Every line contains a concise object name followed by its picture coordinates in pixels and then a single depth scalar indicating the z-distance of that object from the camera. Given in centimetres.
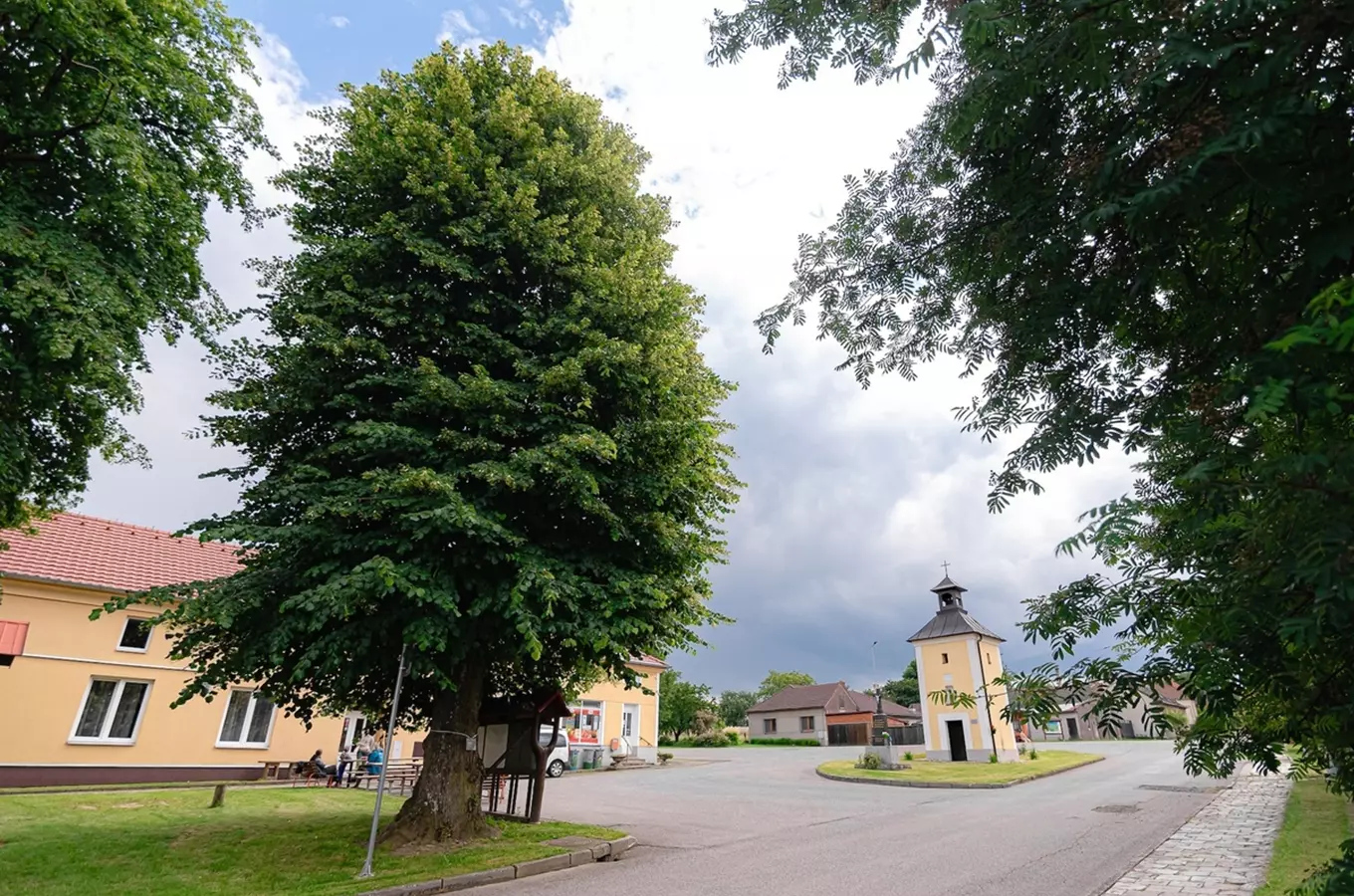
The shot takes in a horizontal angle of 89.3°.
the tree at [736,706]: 8300
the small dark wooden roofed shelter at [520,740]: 1197
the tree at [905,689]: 7844
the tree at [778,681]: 8675
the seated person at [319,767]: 1994
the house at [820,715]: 5538
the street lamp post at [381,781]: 833
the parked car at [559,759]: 2541
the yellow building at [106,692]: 1761
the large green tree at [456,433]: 887
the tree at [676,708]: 5659
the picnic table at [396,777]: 1823
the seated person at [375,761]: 1964
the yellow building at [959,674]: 3105
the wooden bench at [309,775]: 1978
